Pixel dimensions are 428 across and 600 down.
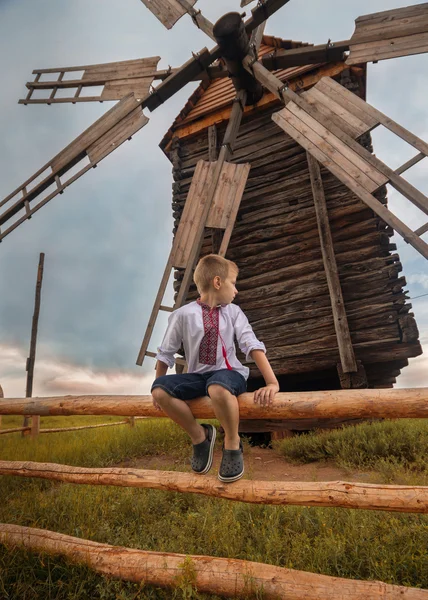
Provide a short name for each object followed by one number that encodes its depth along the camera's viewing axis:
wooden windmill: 6.02
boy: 2.37
